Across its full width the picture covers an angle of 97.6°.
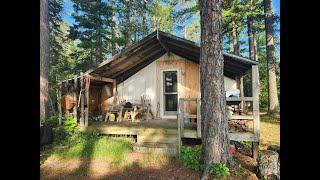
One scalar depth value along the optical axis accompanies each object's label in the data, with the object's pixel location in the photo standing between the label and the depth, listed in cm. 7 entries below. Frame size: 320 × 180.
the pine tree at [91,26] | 948
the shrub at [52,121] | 470
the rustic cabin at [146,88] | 477
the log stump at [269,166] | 306
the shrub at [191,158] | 323
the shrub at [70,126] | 475
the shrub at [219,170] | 292
